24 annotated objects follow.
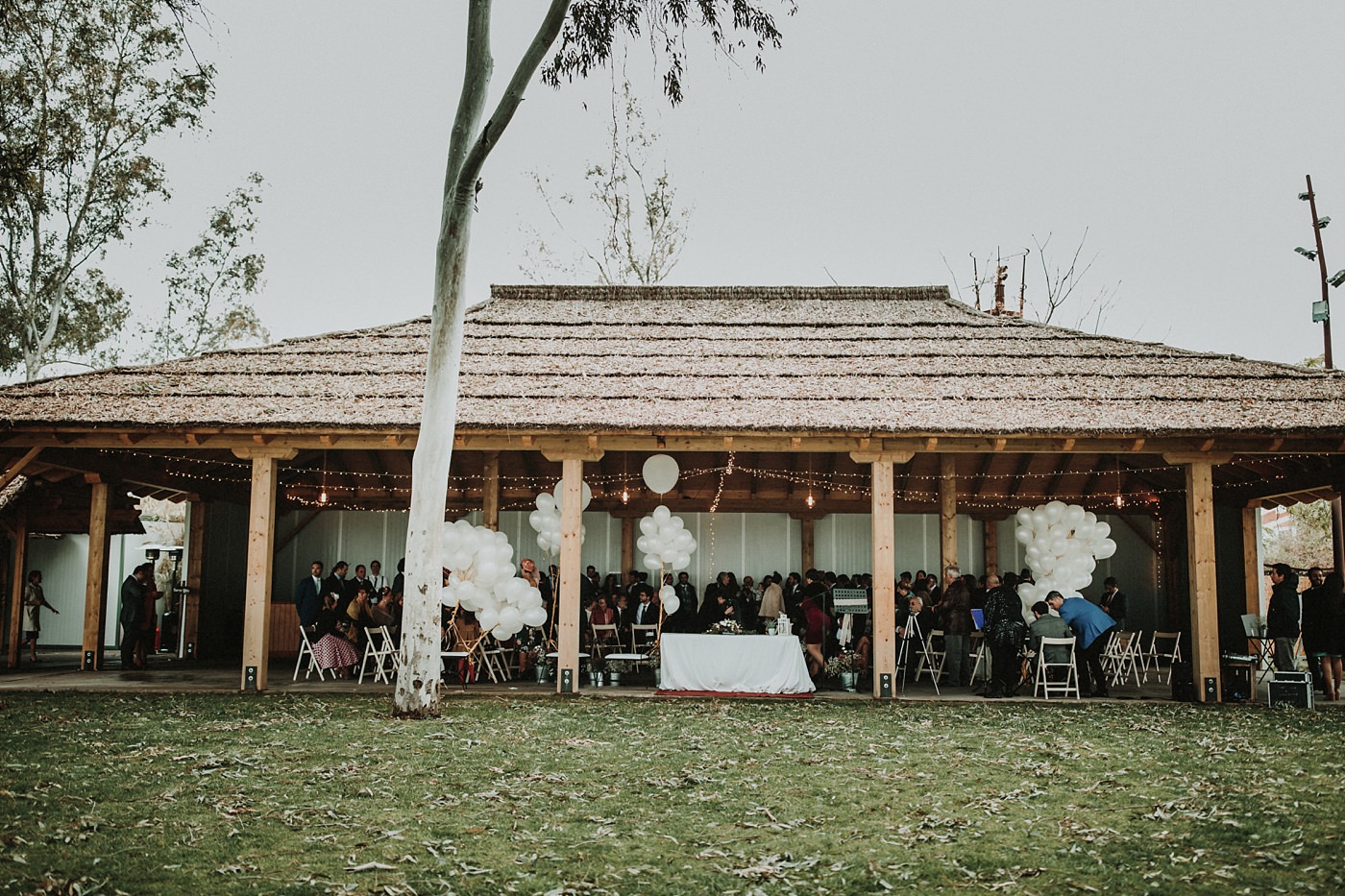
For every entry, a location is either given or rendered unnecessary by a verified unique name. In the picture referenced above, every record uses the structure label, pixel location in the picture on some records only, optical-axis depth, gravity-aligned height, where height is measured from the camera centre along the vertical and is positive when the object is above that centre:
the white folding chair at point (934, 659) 12.04 -1.09
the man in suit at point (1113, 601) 13.16 -0.37
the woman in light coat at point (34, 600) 15.85 -0.54
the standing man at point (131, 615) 13.51 -0.63
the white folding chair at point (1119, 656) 12.60 -1.01
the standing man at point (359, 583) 13.38 -0.20
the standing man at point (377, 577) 14.70 -0.15
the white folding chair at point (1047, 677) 10.94 -1.13
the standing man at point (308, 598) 13.05 -0.39
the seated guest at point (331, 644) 12.03 -0.89
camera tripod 12.28 -0.88
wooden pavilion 10.53 +1.55
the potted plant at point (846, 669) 11.48 -1.10
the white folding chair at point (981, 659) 11.74 -1.00
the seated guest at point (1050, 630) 11.01 -0.61
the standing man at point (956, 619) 11.85 -0.55
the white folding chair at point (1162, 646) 16.51 -1.19
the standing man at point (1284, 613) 11.09 -0.42
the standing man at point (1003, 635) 11.05 -0.66
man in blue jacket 11.14 -0.58
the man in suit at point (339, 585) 13.40 -0.23
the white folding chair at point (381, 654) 11.58 -0.99
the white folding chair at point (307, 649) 11.87 -0.93
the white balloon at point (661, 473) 12.26 +1.11
